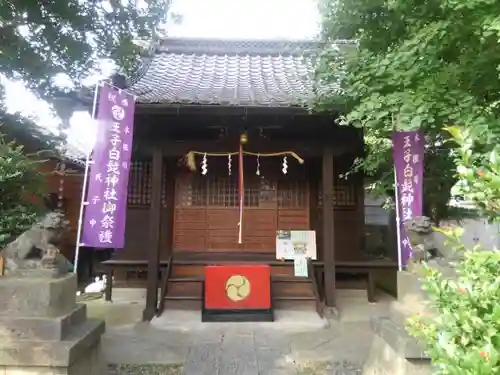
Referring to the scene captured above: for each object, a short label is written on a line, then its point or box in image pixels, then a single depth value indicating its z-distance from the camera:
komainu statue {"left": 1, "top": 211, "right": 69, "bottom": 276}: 4.00
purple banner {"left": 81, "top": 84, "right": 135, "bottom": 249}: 5.52
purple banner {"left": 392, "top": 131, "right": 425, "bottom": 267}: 6.34
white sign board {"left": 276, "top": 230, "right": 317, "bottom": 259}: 8.63
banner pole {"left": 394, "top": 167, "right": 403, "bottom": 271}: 5.94
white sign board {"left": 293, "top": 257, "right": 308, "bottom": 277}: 8.23
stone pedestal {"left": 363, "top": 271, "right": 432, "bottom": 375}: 3.57
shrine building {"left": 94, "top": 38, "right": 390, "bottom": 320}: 7.48
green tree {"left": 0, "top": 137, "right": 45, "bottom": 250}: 6.13
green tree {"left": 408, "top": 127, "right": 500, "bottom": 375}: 1.87
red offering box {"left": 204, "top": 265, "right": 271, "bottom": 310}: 7.32
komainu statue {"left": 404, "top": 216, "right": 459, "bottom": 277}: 4.00
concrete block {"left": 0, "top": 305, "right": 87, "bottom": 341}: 3.71
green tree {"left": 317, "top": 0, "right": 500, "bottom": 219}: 3.97
